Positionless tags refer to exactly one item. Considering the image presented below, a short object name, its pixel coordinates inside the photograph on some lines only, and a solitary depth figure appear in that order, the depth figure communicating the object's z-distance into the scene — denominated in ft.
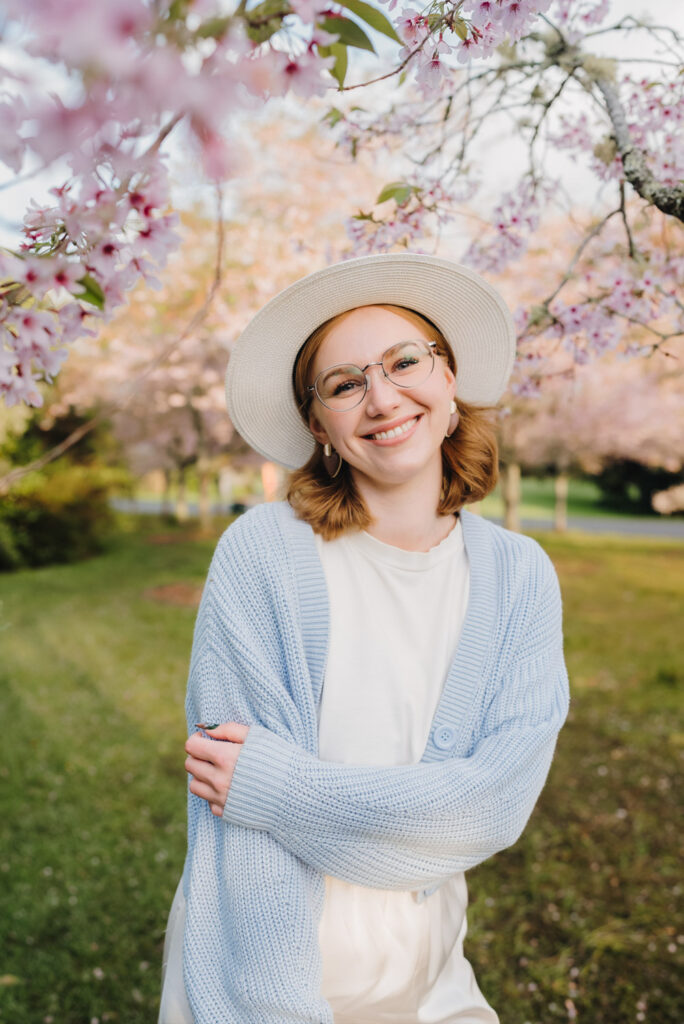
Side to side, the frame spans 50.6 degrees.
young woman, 4.53
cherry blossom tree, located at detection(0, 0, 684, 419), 1.99
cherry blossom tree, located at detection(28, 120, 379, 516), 32.60
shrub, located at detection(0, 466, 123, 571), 40.57
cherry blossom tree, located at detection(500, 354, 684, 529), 39.41
